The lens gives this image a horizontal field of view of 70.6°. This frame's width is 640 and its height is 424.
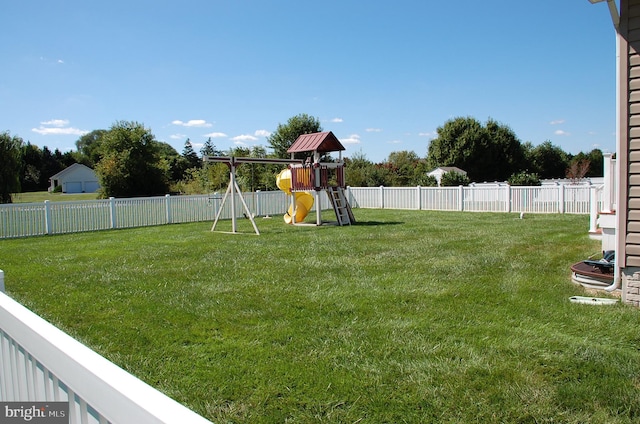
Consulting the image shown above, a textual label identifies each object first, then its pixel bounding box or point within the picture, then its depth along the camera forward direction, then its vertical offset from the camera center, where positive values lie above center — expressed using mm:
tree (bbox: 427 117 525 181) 39344 +3049
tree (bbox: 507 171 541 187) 22812 +111
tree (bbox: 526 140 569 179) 44688 +2165
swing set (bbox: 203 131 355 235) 14492 +368
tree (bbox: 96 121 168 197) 27594 +1685
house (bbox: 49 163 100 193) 56656 +1403
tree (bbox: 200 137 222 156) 65438 +5854
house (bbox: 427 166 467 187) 34406 +982
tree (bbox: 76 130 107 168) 69812 +9686
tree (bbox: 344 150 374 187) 28056 +985
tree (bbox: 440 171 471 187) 26109 +206
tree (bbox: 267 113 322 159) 36281 +4518
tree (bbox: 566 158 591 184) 37422 +1027
